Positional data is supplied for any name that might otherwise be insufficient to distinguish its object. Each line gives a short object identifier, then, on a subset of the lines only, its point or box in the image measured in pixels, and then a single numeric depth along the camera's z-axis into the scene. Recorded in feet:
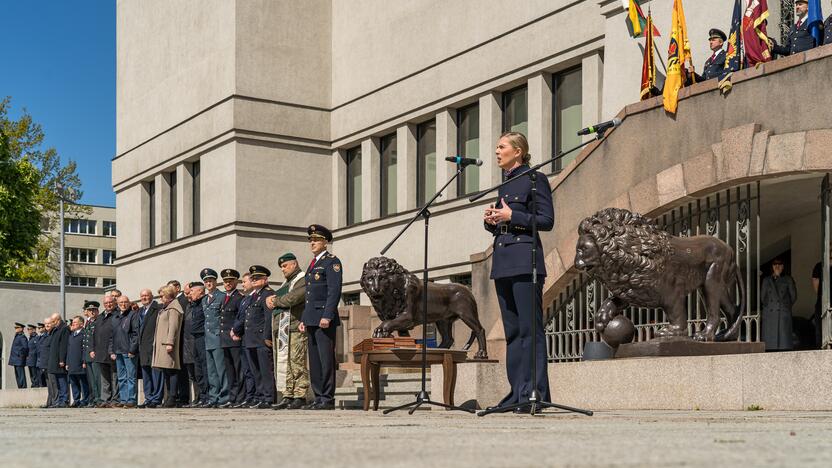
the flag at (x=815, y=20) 48.32
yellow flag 52.41
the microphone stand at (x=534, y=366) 29.91
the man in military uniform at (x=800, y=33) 49.42
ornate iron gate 49.57
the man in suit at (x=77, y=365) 77.82
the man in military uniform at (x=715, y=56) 53.06
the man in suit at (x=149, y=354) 64.03
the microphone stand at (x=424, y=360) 33.58
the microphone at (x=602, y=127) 30.30
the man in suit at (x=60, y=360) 82.33
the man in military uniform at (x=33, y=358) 106.83
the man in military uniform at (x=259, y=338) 53.98
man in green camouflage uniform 49.16
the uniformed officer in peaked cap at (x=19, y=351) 112.57
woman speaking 31.37
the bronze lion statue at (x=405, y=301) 53.21
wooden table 40.57
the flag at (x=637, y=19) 60.75
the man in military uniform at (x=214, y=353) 58.08
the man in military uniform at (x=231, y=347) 57.00
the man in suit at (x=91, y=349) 73.41
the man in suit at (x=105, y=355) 70.38
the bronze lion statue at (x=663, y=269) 42.04
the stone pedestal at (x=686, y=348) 40.37
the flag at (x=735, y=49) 51.59
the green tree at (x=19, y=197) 155.84
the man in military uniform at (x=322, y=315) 45.06
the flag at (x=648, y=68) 58.08
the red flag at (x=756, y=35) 50.14
